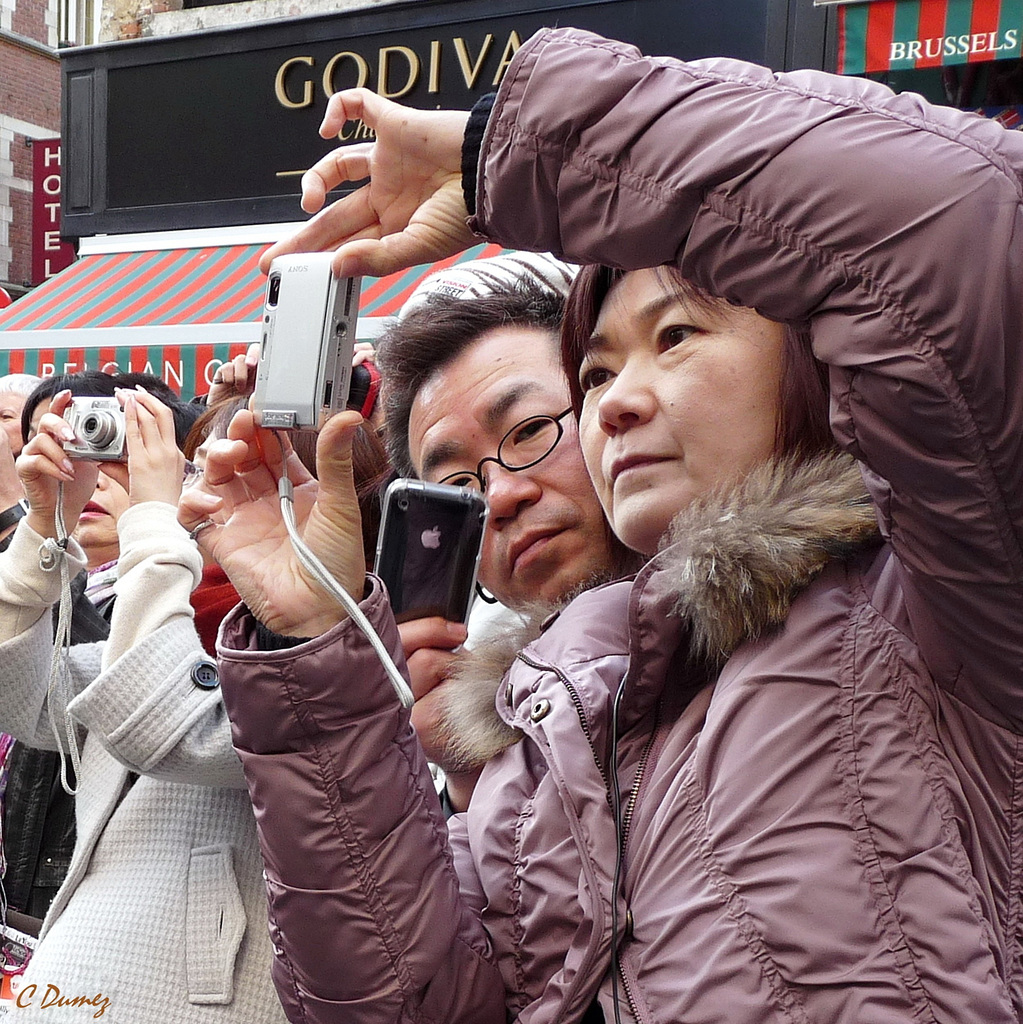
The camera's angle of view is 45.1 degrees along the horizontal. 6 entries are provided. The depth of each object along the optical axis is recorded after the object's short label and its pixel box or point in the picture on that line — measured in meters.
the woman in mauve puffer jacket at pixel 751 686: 0.91
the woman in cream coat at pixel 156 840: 1.70
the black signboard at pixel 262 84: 7.07
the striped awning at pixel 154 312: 6.64
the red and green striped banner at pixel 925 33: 5.71
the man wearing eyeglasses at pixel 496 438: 1.71
